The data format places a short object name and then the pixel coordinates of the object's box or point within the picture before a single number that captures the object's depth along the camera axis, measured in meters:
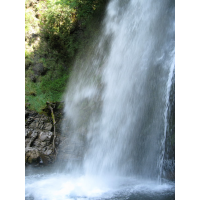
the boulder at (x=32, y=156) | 6.14
